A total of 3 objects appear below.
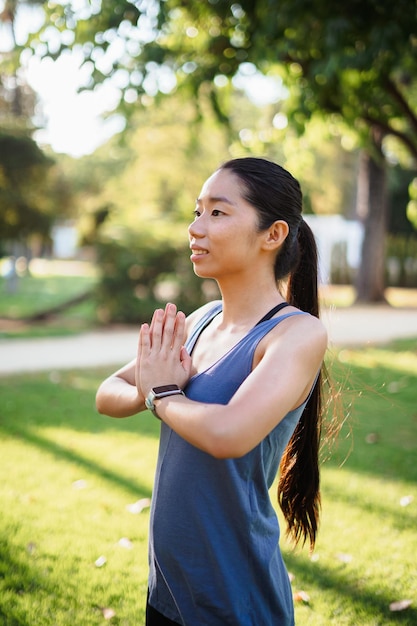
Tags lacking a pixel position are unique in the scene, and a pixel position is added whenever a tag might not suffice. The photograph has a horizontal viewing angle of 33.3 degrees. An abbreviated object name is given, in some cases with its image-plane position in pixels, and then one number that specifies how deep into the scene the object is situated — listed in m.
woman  1.76
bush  12.73
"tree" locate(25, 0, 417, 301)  7.02
